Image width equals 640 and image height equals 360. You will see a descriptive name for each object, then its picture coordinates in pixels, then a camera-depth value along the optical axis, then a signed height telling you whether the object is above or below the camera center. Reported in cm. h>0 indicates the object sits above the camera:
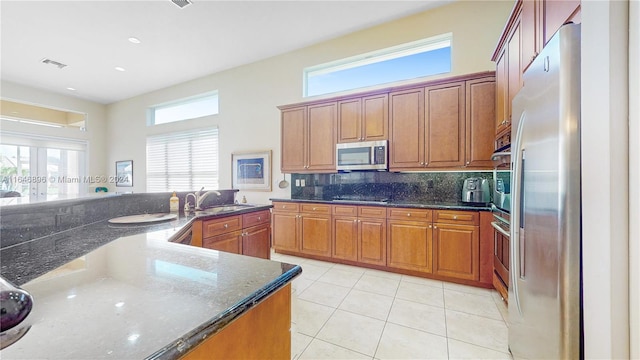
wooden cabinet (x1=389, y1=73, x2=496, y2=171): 271 +65
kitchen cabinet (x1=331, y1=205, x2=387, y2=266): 301 -70
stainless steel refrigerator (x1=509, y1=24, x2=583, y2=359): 95 -12
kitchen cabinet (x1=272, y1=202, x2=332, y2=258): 335 -71
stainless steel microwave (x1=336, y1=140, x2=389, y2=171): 317 +32
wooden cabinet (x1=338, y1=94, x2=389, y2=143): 323 +84
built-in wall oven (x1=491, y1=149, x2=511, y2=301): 204 -38
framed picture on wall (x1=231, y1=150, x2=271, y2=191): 437 +17
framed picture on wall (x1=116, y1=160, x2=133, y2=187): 621 +17
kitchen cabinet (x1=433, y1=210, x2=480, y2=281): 255 -71
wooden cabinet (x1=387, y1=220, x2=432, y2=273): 277 -78
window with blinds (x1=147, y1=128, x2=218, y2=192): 512 +43
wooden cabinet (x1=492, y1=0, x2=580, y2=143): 131 +97
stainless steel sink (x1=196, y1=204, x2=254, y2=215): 242 -32
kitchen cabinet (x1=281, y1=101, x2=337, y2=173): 357 +64
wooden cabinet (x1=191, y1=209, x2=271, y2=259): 212 -53
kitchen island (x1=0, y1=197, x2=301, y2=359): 43 -29
